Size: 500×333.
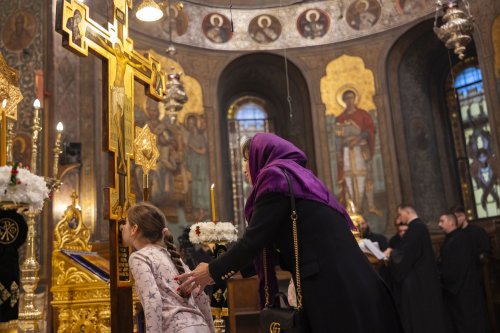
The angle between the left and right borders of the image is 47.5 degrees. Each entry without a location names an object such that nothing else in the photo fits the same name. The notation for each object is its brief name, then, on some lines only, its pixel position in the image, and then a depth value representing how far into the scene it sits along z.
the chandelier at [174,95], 10.75
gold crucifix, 4.16
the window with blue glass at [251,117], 15.90
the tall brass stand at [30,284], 3.55
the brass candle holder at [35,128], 3.74
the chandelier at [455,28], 9.71
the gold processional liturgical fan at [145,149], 4.94
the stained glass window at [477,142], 13.02
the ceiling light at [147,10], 5.51
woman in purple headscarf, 2.62
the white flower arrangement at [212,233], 4.45
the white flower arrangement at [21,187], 3.13
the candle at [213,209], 4.50
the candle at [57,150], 4.18
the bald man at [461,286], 8.52
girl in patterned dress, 3.09
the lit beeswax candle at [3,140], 3.35
